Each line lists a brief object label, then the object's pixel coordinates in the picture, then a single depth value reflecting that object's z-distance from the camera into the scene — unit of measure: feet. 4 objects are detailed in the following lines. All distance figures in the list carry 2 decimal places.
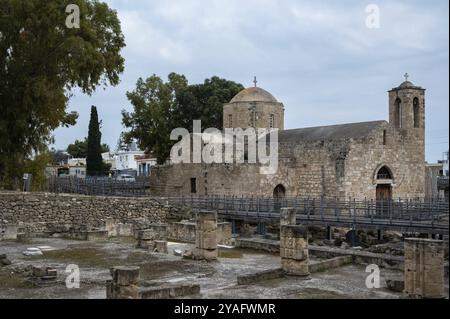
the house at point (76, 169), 226.30
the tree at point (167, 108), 152.35
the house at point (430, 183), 106.63
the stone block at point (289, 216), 56.54
